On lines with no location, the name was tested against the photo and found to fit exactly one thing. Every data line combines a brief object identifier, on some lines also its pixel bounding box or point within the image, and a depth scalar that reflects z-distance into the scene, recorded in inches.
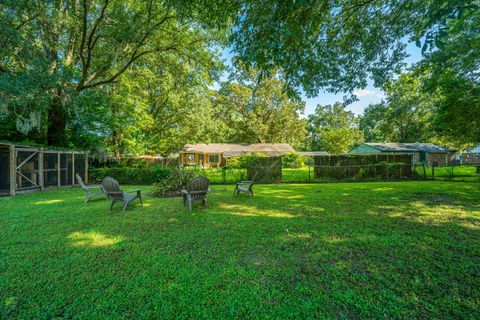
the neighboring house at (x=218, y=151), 1146.7
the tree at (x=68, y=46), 316.2
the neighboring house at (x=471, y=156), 1354.6
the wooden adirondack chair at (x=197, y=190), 230.2
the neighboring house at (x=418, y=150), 984.6
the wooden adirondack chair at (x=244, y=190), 302.3
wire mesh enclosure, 340.8
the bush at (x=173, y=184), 321.4
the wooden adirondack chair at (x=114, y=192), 227.5
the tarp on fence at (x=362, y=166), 518.0
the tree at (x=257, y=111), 1310.4
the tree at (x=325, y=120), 1941.4
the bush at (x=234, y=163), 523.1
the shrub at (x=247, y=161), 497.2
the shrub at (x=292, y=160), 1088.3
